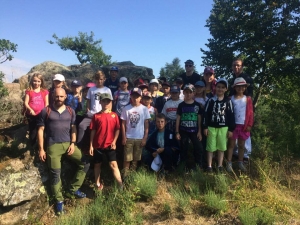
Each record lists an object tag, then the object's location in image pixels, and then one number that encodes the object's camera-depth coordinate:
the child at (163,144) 5.40
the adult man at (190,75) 6.75
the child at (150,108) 5.71
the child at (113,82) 7.14
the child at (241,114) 5.25
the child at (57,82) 5.45
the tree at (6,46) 5.22
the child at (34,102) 4.96
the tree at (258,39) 13.30
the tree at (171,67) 58.69
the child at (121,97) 6.04
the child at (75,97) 5.71
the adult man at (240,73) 5.55
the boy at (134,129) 5.12
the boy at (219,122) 5.13
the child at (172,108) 5.70
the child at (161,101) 6.44
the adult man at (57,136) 4.39
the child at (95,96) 5.53
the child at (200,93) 5.71
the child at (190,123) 5.30
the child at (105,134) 4.75
